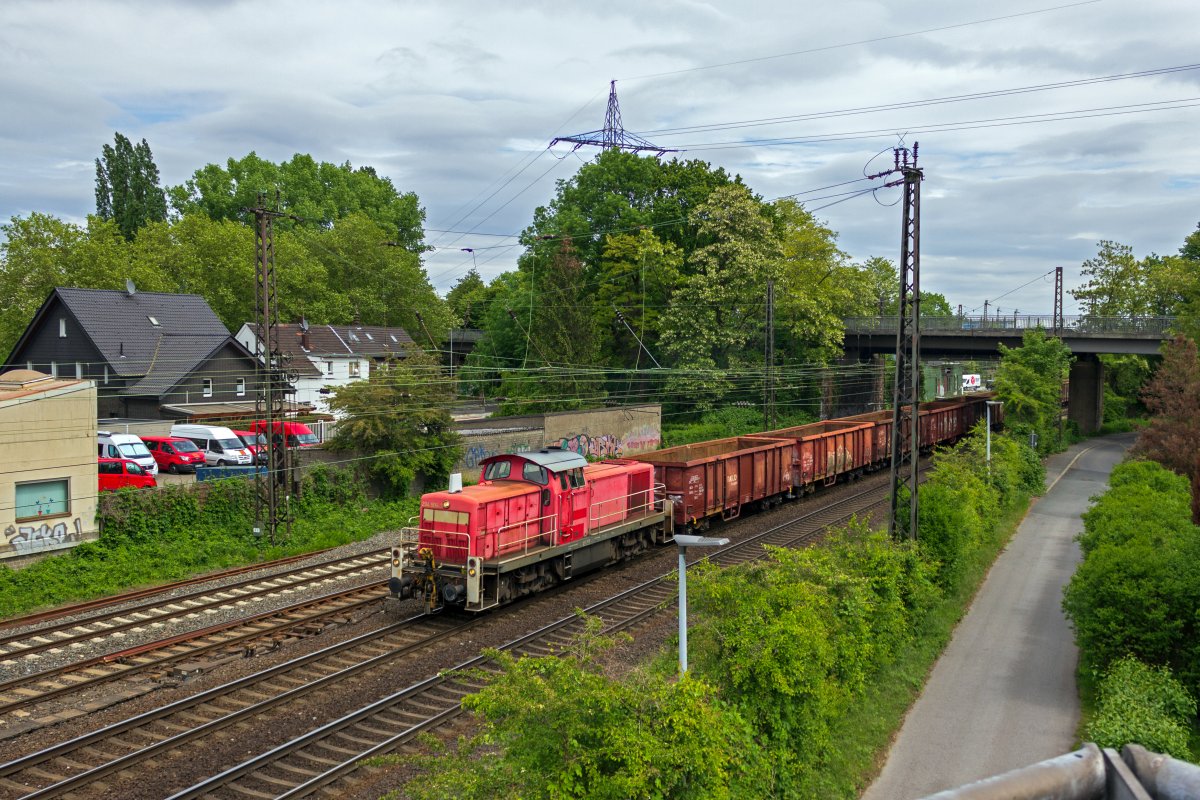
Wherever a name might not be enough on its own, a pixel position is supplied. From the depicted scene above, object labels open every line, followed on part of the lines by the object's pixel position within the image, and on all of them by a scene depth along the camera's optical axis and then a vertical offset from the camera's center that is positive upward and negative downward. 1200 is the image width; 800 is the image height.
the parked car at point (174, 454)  36.38 -3.95
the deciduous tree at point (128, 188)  73.81 +16.13
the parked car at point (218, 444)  37.69 -3.65
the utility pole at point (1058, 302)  52.34 +4.43
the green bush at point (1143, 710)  11.67 -5.22
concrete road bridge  54.25 +2.30
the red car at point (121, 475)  29.19 -4.08
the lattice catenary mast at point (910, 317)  19.58 +1.29
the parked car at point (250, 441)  34.67 -3.62
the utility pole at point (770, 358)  41.31 +0.58
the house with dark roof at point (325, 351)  57.09 +1.11
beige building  22.14 -2.88
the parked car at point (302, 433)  39.60 -3.43
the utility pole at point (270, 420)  24.70 -1.65
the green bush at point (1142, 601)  14.77 -4.28
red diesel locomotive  18.22 -3.95
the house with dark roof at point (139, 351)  43.19 +0.79
